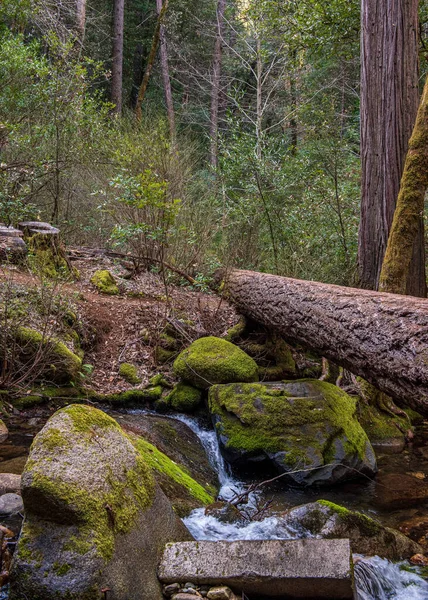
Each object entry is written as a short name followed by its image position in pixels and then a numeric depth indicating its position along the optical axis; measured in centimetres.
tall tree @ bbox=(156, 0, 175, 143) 2041
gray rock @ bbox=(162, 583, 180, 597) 275
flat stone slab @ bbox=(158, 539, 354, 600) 280
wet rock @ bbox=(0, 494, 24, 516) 338
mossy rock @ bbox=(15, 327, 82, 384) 555
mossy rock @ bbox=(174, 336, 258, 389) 663
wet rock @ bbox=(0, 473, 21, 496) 367
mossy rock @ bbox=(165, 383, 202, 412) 660
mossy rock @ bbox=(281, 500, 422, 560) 382
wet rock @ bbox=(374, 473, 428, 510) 493
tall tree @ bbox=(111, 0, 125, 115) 1892
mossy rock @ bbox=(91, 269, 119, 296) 872
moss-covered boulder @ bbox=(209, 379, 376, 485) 533
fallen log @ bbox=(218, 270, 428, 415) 374
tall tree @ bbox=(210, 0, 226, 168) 1931
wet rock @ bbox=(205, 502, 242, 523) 416
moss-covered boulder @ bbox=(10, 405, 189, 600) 247
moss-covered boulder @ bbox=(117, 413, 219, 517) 412
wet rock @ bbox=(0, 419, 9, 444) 496
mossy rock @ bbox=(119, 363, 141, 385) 691
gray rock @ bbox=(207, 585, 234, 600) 272
